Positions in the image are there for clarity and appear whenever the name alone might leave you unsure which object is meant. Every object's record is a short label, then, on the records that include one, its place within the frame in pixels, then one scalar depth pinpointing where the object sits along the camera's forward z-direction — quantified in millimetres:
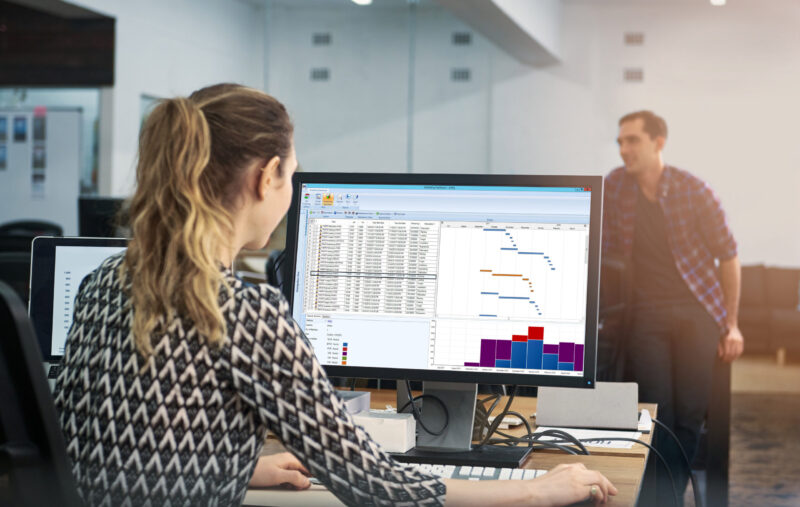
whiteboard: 7305
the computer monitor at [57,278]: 1950
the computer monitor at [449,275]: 1587
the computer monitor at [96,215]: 3172
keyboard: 1460
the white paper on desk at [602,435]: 1725
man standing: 3799
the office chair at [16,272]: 3270
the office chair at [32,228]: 6801
